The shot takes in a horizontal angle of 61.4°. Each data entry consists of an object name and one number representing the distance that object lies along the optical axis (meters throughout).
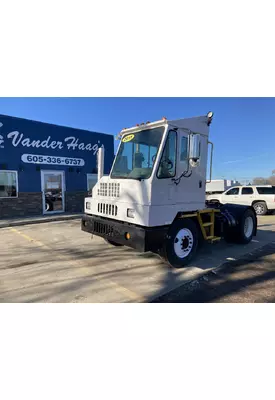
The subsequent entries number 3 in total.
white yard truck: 3.95
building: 10.27
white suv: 12.68
